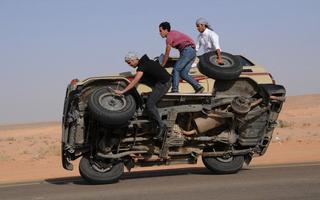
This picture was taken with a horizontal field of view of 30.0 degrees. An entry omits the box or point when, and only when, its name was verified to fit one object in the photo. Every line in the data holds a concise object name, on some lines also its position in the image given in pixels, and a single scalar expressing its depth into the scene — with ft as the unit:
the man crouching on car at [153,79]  33.83
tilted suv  33.88
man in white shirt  38.27
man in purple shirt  35.29
